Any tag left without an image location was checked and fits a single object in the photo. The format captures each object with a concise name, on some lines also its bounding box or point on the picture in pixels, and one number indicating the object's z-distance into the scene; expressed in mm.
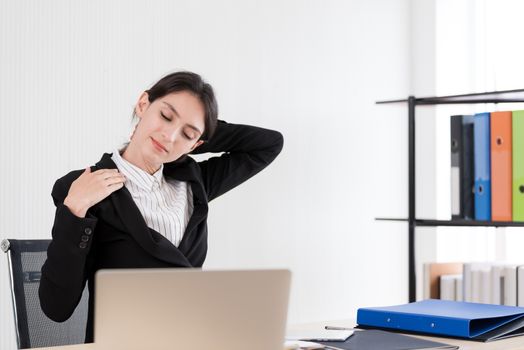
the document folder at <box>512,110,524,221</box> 3655
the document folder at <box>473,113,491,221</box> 3719
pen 2881
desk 2730
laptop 1857
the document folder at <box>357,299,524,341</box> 2825
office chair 2925
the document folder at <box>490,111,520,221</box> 3678
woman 2820
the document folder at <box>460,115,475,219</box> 3757
